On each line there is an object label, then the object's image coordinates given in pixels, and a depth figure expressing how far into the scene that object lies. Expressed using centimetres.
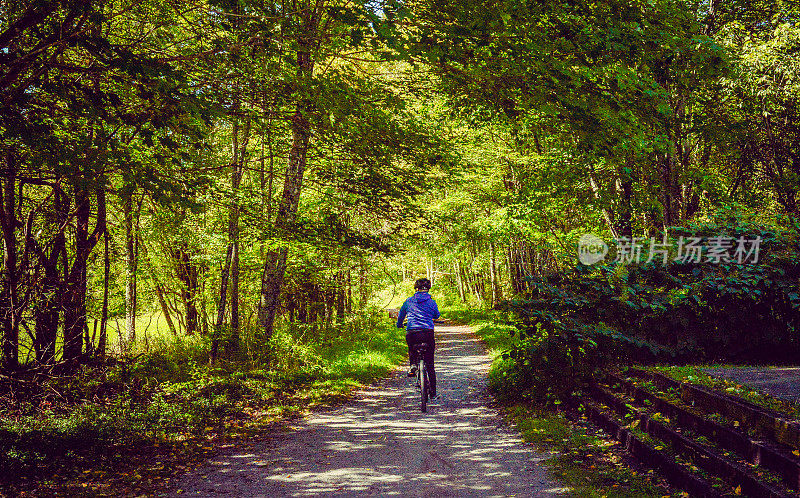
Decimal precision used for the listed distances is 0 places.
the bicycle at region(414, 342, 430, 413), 830
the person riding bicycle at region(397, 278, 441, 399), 859
